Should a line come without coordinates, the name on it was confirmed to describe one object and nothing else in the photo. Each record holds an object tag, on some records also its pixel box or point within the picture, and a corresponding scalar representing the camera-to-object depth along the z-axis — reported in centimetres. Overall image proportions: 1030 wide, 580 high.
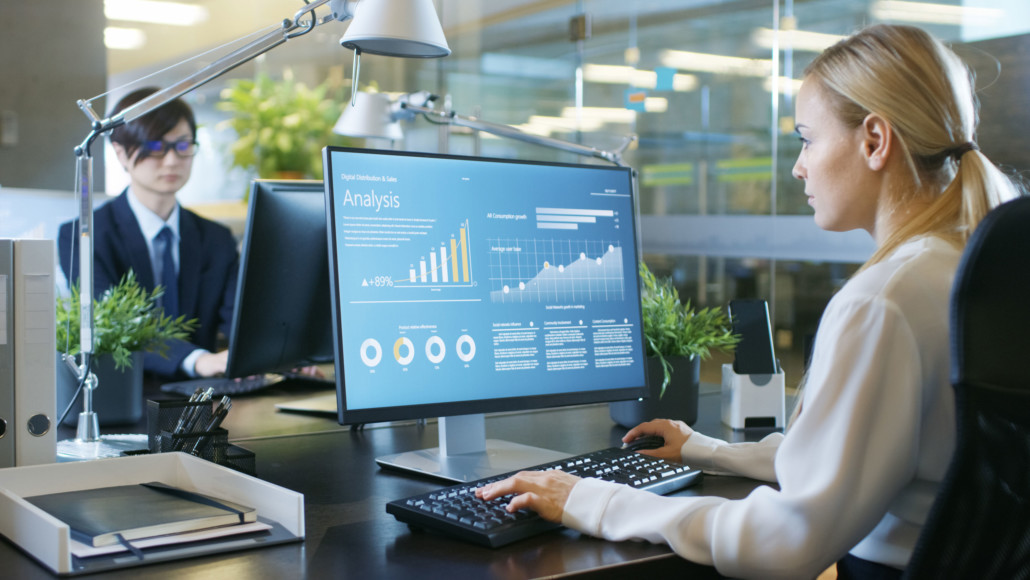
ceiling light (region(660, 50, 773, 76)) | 444
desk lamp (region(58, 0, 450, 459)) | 150
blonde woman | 96
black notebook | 99
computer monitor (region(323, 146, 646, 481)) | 130
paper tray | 94
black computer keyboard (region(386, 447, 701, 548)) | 106
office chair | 89
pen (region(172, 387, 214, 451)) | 129
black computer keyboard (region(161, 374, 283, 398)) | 209
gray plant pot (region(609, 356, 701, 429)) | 178
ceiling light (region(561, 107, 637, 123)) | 453
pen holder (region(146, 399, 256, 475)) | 130
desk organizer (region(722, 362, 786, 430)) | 181
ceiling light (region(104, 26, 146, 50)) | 319
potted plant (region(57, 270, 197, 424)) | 173
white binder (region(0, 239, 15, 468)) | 121
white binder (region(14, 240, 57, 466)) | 123
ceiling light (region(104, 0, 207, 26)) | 339
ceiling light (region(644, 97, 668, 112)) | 491
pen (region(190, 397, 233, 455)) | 130
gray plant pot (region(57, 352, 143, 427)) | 174
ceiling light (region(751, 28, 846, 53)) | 423
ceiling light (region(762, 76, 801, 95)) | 430
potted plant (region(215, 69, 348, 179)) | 362
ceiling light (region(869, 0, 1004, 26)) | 369
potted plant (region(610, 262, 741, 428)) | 178
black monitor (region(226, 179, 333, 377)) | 169
